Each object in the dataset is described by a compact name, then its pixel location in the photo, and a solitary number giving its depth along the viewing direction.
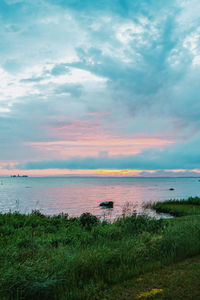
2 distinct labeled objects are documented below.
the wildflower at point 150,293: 4.41
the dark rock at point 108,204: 42.47
